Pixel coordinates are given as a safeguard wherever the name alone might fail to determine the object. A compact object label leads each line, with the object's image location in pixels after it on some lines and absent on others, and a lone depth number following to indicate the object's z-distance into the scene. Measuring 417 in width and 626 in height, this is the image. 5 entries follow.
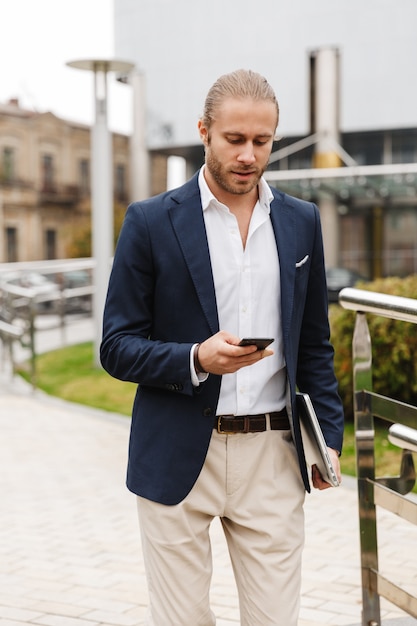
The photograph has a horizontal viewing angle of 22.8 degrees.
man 2.57
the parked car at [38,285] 15.70
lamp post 12.50
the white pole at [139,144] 37.12
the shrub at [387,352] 7.58
